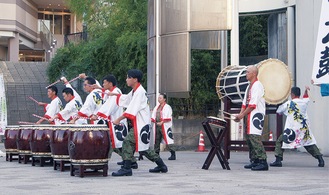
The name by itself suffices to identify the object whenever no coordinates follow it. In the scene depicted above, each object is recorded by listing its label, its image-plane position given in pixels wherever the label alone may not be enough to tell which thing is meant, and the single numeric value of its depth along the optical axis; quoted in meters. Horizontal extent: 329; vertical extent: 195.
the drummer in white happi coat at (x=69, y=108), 12.81
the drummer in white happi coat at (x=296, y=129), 12.36
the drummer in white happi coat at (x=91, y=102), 11.64
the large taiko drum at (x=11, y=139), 14.19
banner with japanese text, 9.82
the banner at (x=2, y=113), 16.69
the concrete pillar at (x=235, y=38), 17.69
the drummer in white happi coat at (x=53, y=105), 13.64
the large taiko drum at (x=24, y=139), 13.30
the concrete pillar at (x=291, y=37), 18.05
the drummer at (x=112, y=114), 11.08
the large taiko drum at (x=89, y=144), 10.02
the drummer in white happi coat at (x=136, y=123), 10.01
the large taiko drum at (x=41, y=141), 12.39
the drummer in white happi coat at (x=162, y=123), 14.72
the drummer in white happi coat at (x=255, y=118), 11.20
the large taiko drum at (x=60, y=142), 10.95
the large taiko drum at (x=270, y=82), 12.97
